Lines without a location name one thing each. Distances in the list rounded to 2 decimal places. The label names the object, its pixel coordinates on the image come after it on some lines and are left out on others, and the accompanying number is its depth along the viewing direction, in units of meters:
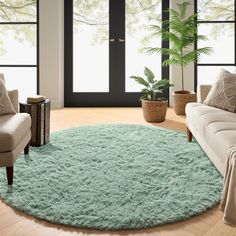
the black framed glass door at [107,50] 6.15
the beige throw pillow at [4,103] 3.06
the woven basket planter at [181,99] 5.42
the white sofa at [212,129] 2.35
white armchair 2.50
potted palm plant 5.41
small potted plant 4.94
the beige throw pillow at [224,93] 3.42
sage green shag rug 2.15
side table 3.55
